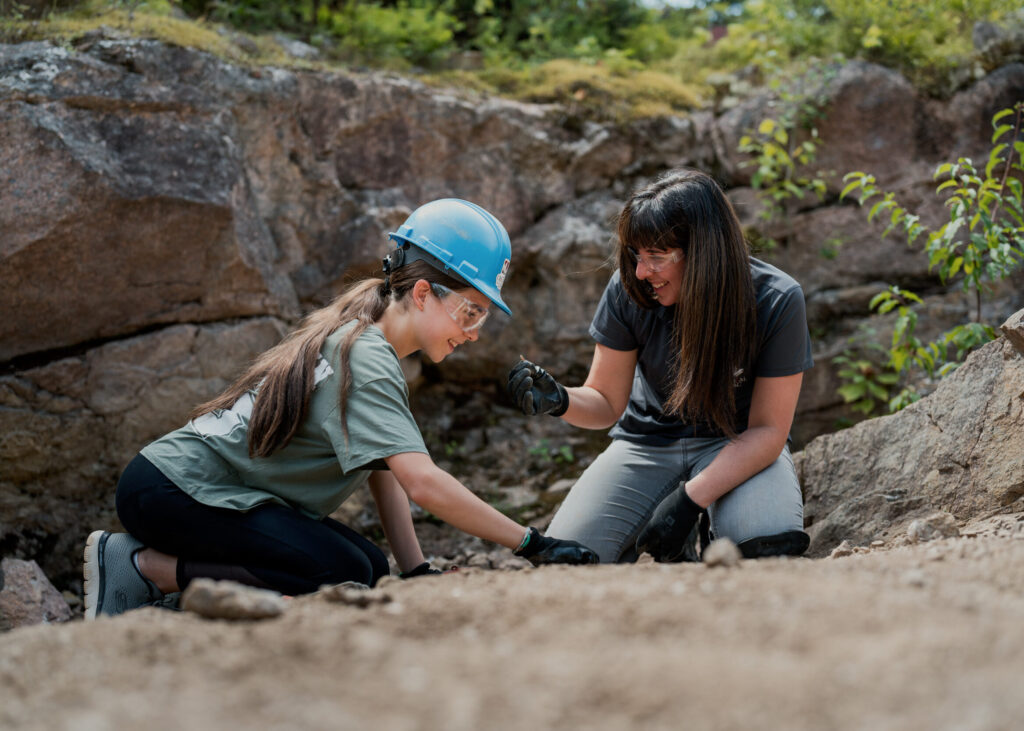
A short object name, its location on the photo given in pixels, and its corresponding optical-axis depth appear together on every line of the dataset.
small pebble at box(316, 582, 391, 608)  1.74
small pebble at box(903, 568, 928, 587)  1.66
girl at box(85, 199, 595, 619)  2.38
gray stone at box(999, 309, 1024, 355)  2.78
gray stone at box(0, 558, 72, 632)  2.96
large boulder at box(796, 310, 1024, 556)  2.82
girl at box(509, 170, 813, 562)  2.79
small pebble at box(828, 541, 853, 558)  2.50
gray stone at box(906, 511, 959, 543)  2.45
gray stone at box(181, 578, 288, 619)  1.61
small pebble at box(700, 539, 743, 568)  1.85
